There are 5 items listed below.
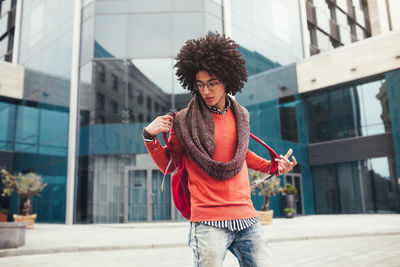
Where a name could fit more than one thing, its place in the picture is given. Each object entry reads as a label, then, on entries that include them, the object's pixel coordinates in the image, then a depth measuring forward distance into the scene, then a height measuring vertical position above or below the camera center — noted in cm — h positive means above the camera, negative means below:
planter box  812 -73
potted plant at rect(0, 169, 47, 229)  1470 +43
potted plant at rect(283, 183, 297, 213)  1761 -20
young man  208 +26
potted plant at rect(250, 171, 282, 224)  1377 +12
